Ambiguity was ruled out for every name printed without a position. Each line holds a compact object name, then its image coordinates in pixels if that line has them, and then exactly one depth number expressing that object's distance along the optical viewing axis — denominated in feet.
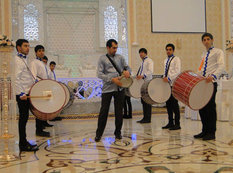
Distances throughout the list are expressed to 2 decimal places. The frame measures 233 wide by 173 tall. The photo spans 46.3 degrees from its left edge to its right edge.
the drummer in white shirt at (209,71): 12.15
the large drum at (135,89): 17.28
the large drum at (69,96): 16.16
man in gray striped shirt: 12.43
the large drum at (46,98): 10.62
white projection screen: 32.40
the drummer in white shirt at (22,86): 10.73
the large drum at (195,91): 11.36
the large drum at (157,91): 14.83
